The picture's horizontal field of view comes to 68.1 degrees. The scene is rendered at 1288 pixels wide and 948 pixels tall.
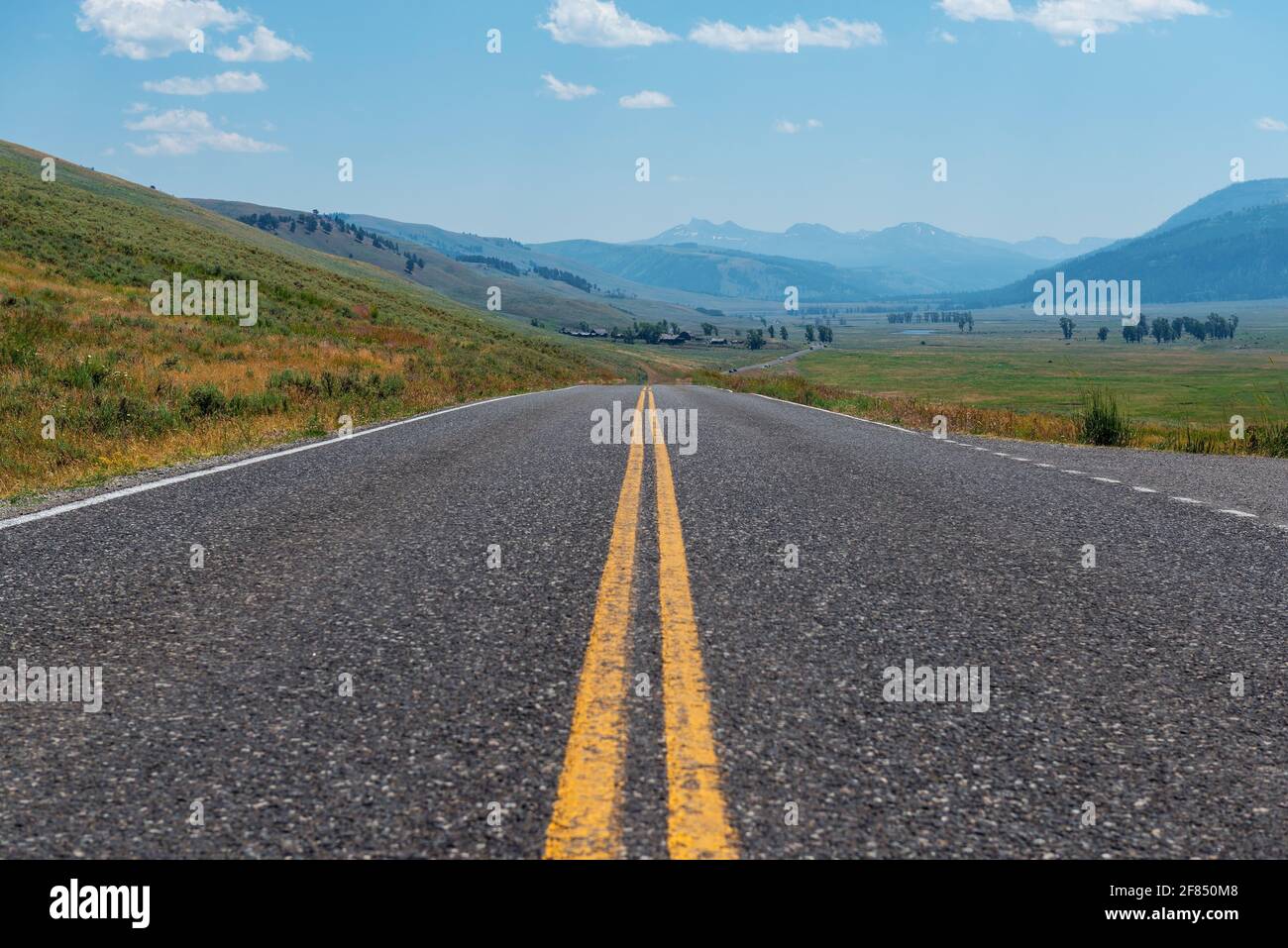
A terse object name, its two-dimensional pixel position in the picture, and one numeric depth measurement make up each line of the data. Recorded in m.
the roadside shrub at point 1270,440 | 14.70
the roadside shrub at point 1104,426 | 16.25
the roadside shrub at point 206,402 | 16.72
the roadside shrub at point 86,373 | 17.77
